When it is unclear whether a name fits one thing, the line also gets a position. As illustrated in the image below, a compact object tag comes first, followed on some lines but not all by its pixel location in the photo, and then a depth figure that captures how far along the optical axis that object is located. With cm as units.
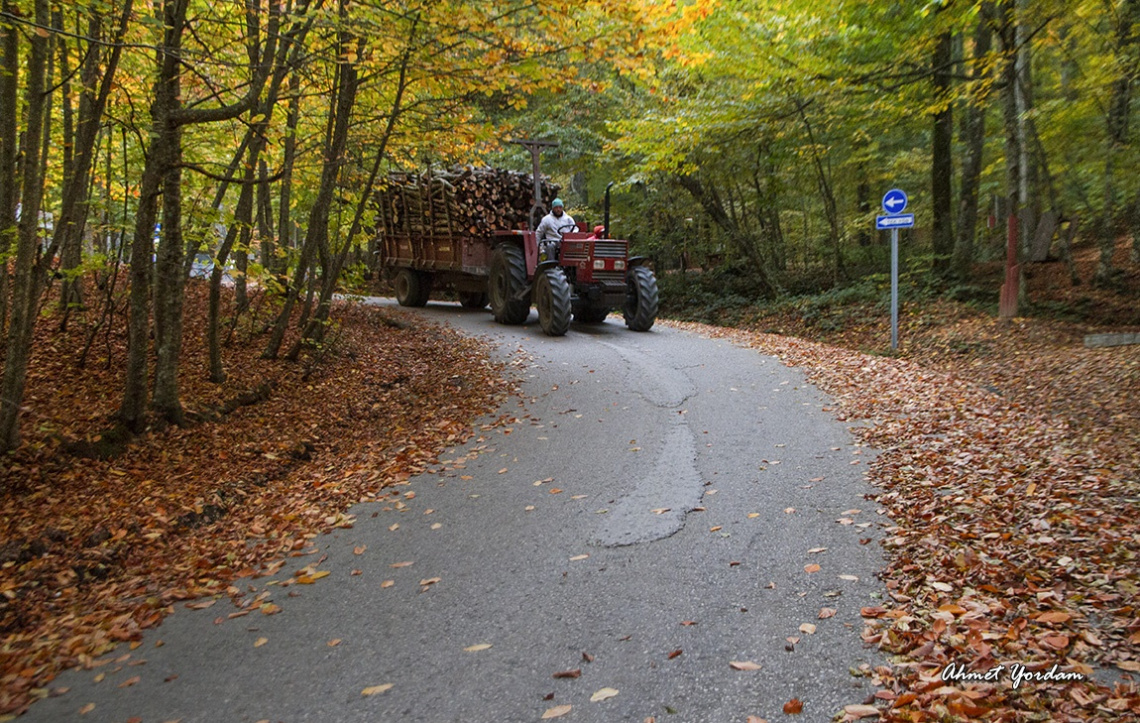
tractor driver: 1305
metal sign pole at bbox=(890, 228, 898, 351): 1092
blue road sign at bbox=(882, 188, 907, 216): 1096
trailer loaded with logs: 1274
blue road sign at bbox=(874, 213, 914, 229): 1046
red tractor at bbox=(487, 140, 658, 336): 1256
